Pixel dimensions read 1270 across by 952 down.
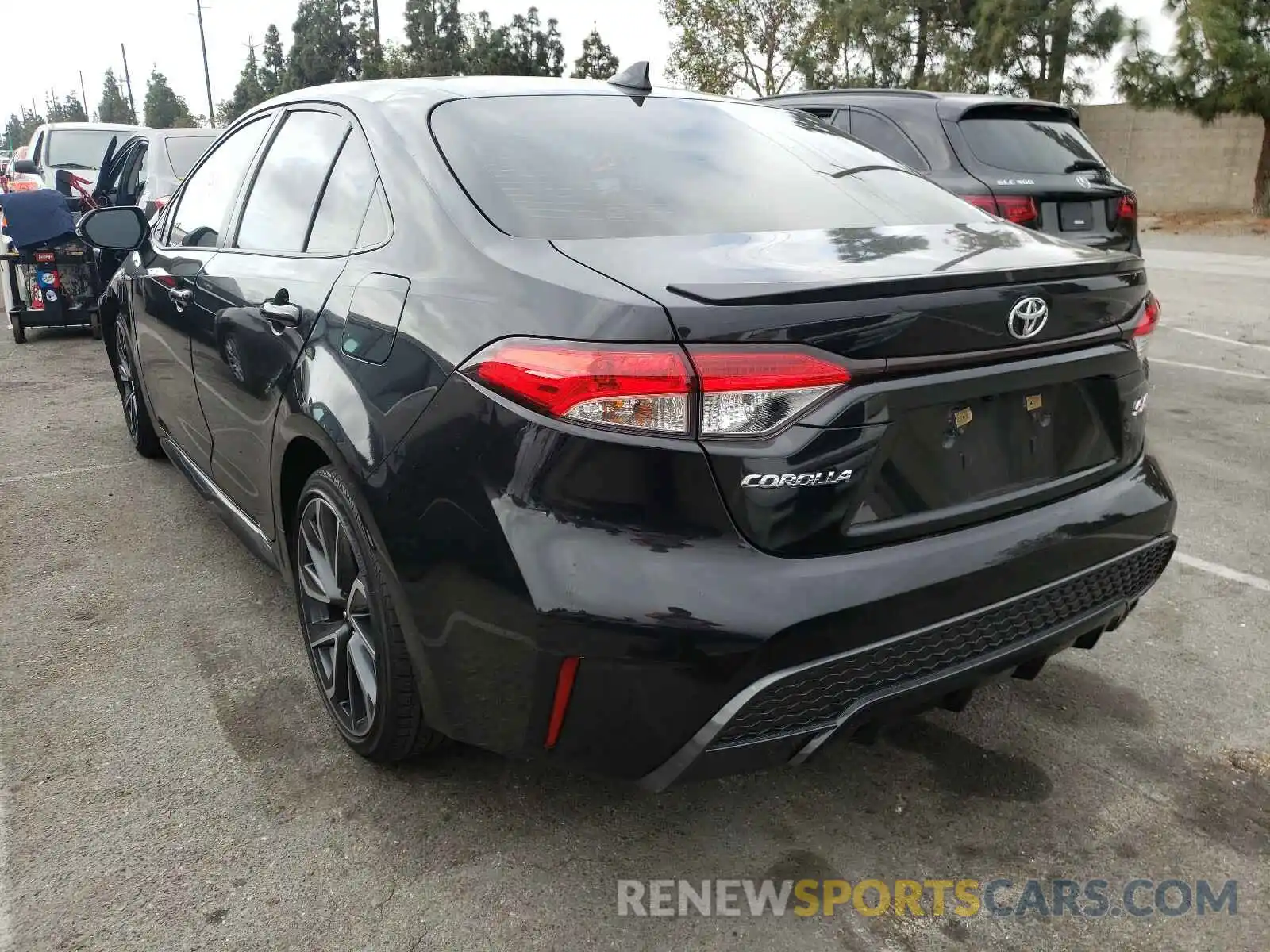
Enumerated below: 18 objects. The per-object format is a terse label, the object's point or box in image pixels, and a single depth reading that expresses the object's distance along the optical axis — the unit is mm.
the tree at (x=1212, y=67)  20891
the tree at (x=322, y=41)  63344
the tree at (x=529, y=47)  46625
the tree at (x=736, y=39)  33250
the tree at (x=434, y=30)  49906
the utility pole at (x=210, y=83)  52925
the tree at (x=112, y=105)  98875
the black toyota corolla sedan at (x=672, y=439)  1787
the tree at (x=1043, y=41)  25000
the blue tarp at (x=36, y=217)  8172
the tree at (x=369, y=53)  40906
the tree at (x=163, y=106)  87812
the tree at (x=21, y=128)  116356
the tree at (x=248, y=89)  66875
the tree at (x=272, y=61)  69438
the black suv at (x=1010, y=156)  5531
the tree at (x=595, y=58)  43375
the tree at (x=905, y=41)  27250
